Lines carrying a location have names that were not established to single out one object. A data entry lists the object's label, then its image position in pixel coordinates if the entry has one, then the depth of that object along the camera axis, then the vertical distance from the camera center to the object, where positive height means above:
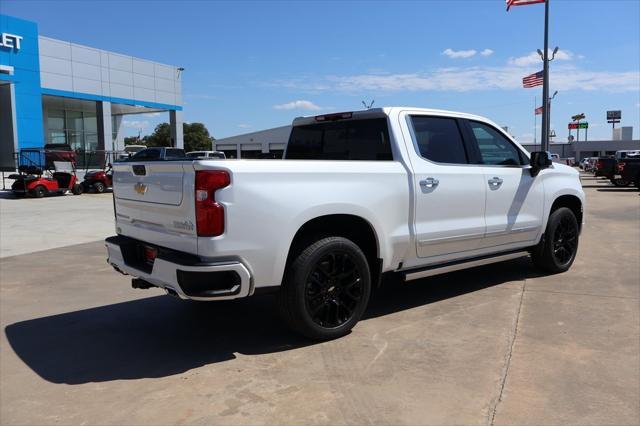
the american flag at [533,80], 27.98 +4.56
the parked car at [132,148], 35.74 +1.38
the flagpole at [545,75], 25.56 +4.45
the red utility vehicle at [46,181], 21.16 -0.52
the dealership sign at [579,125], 109.44 +8.14
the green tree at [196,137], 110.66 +6.71
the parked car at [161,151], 23.35 +0.75
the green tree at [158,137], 108.03 +6.93
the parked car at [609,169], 25.35 -0.27
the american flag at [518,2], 24.80 +7.72
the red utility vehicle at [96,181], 23.91 -0.59
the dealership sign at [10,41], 30.36 +7.55
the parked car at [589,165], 47.20 -0.10
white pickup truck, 3.70 -0.39
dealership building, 31.38 +5.32
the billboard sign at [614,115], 119.25 +11.15
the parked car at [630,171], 23.22 -0.33
